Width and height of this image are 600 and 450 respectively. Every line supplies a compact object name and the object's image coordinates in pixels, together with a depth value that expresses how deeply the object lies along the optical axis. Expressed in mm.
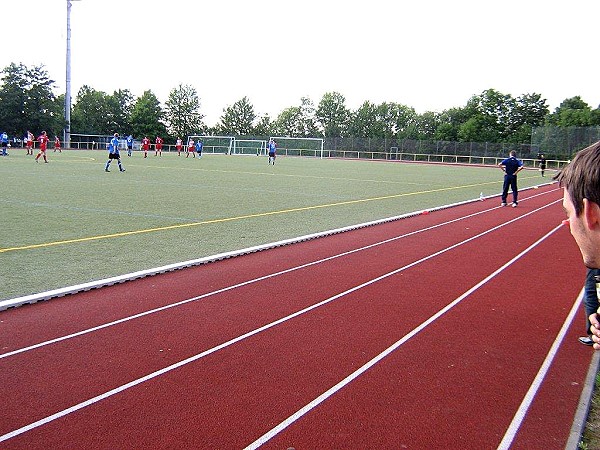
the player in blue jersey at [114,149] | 26159
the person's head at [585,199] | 1513
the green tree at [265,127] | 113825
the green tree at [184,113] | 108000
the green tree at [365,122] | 103875
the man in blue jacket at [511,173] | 18038
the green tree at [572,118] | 66062
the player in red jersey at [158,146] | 56806
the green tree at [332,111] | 111256
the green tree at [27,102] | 63219
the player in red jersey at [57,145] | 50075
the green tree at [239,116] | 117438
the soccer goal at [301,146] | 73250
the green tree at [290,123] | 112750
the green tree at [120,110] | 88875
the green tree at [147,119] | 91000
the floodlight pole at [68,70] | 51031
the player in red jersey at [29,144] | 42756
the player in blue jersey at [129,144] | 53612
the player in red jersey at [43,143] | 32600
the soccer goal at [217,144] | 74312
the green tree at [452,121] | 82250
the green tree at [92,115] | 82500
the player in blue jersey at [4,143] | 39859
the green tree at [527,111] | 84188
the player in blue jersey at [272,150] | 42344
